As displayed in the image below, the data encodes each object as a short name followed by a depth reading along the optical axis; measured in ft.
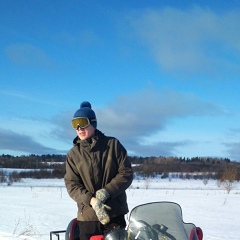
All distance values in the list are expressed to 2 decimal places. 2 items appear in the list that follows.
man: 13.53
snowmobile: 10.93
